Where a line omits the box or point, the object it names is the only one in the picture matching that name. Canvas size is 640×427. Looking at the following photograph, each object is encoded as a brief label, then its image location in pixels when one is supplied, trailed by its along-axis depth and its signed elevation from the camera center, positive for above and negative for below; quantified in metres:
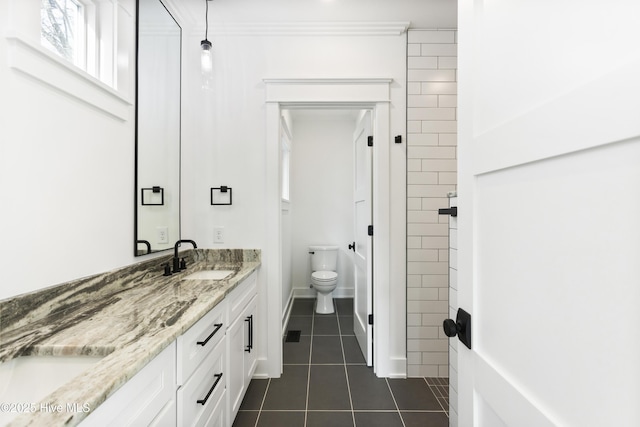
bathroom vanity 0.64 -0.40
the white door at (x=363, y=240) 2.22 -0.24
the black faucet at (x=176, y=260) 1.79 -0.32
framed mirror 1.62 +0.54
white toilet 3.26 -0.76
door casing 2.11 +0.09
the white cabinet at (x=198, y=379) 0.72 -0.61
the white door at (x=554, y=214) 0.33 +0.00
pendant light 1.86 +1.10
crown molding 2.09 +1.43
